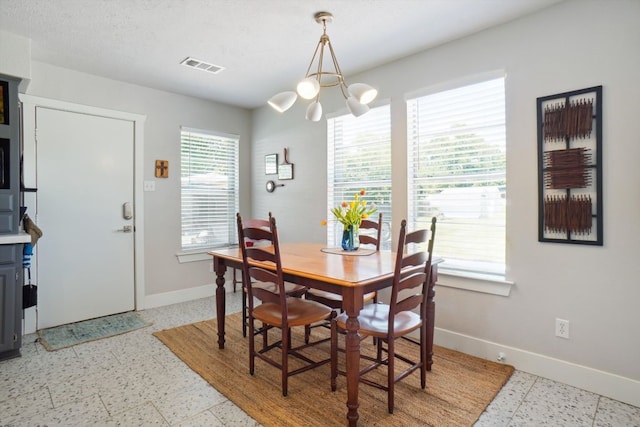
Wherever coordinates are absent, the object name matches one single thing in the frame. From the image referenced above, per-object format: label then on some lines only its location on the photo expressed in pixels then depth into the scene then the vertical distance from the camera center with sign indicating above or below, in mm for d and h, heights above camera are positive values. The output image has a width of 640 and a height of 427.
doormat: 2939 -1100
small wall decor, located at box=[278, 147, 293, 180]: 4207 +513
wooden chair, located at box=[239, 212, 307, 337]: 2887 -681
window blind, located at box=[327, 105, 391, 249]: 3289 +490
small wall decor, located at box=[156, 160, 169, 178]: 3947 +489
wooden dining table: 1781 -373
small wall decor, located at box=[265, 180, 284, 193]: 4461 +316
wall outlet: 2262 -787
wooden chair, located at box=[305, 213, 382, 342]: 2559 -647
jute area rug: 1889 -1127
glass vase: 2686 -228
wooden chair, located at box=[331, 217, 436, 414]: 1874 -659
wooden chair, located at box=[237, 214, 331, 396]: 2044 -637
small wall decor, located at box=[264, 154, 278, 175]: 4426 +607
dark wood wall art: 2133 +267
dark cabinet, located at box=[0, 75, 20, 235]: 2595 +437
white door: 3227 -42
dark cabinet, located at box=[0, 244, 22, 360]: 2537 -658
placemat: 2635 -327
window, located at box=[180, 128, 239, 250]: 4250 +294
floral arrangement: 2566 -31
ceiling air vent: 3148 +1374
